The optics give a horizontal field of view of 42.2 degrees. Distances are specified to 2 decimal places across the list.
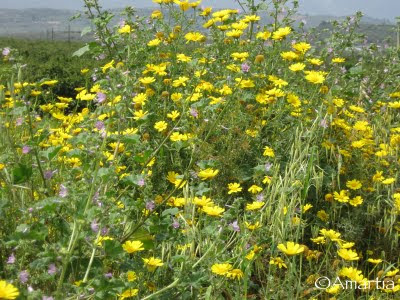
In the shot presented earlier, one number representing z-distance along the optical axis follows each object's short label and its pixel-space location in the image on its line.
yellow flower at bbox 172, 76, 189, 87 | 3.13
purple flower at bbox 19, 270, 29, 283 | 1.44
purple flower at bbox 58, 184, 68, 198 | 1.56
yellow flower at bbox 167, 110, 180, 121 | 2.85
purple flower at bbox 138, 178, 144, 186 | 1.62
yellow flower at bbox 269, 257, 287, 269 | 2.01
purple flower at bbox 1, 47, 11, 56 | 1.73
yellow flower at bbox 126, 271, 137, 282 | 1.70
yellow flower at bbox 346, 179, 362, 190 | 2.71
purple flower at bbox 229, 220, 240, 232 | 1.85
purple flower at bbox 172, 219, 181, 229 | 1.99
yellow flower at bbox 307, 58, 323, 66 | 3.37
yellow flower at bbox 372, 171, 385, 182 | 2.73
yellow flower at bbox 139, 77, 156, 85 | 3.04
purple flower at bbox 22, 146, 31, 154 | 1.75
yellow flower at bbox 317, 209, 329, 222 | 2.57
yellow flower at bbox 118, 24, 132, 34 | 3.39
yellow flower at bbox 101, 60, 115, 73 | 3.14
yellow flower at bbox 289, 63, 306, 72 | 3.06
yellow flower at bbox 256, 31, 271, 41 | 3.52
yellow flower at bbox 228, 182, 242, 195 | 2.47
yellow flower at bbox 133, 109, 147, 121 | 2.68
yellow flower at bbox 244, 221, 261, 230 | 1.87
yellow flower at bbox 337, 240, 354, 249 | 2.10
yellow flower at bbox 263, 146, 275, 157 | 2.67
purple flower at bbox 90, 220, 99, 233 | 1.48
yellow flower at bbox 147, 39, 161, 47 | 3.49
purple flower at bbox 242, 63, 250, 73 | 3.04
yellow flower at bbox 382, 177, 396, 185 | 2.63
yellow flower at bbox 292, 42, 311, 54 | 3.29
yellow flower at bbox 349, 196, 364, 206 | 2.61
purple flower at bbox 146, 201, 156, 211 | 1.89
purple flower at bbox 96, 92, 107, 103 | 1.86
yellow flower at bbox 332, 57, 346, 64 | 3.54
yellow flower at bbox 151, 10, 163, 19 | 3.94
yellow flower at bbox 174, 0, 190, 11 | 3.70
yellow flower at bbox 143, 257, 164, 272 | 1.74
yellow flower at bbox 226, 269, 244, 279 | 1.80
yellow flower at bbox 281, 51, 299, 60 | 3.16
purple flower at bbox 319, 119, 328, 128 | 2.81
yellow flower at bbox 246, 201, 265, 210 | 2.04
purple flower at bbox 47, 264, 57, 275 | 1.40
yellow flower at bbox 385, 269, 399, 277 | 2.03
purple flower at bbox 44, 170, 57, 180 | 1.83
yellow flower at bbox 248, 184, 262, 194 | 2.41
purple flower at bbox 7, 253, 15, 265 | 1.56
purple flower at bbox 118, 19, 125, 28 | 3.63
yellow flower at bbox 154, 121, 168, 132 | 2.76
